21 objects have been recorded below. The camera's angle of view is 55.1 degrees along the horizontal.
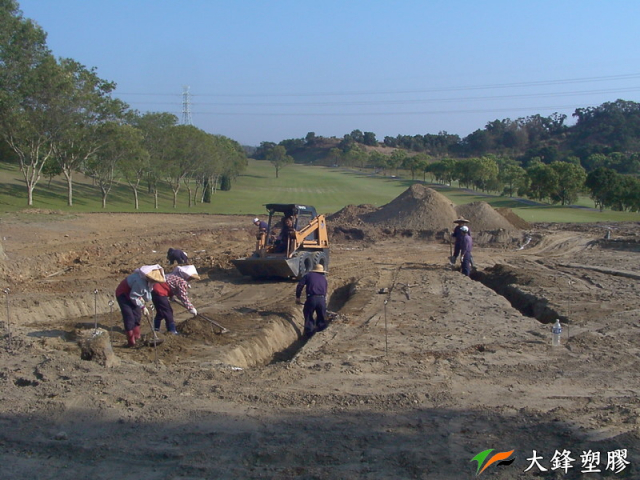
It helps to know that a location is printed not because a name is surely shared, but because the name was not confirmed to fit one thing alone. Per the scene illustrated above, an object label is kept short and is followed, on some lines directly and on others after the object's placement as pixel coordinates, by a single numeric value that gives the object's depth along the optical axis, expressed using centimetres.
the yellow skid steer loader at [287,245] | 1622
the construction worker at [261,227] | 1684
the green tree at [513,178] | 6744
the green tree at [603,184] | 4647
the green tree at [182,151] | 4853
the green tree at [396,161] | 12238
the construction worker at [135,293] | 951
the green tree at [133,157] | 3962
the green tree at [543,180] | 5200
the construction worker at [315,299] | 1153
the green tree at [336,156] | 15862
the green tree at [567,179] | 5172
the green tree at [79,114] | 3438
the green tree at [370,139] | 18238
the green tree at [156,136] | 4712
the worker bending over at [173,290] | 1006
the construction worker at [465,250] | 1878
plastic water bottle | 978
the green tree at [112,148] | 3850
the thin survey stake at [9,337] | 910
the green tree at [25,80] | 3200
